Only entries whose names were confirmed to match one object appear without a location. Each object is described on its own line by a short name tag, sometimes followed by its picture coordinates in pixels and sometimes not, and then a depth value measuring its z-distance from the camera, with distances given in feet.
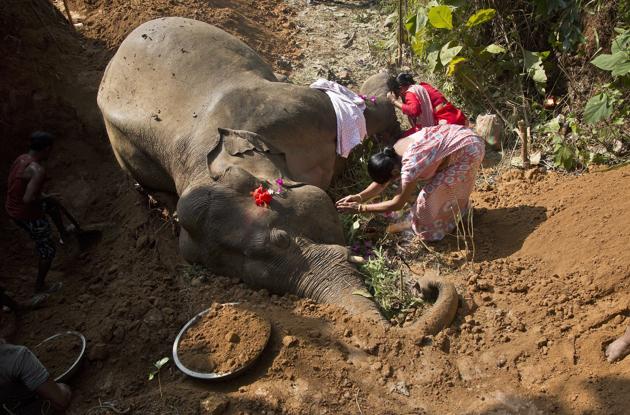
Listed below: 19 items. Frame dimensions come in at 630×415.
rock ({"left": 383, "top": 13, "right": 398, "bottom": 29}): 27.25
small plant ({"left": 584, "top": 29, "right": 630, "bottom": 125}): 15.30
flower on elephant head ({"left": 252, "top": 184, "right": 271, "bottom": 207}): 14.32
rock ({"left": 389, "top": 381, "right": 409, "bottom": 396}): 11.15
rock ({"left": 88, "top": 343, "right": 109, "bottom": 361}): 13.32
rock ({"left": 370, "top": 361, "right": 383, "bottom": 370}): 11.58
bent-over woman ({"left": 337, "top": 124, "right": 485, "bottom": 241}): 14.65
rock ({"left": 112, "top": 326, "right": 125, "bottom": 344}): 13.71
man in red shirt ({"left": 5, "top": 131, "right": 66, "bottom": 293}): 17.06
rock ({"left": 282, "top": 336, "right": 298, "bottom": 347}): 12.05
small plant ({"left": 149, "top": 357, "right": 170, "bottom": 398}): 12.37
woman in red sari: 18.97
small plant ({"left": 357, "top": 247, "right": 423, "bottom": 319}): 13.56
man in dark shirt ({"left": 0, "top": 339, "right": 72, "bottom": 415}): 11.77
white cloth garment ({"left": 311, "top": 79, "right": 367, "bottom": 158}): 18.67
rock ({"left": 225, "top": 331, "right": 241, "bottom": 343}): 12.14
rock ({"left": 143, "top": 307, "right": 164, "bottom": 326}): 13.94
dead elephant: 14.05
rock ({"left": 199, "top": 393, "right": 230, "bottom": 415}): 10.54
